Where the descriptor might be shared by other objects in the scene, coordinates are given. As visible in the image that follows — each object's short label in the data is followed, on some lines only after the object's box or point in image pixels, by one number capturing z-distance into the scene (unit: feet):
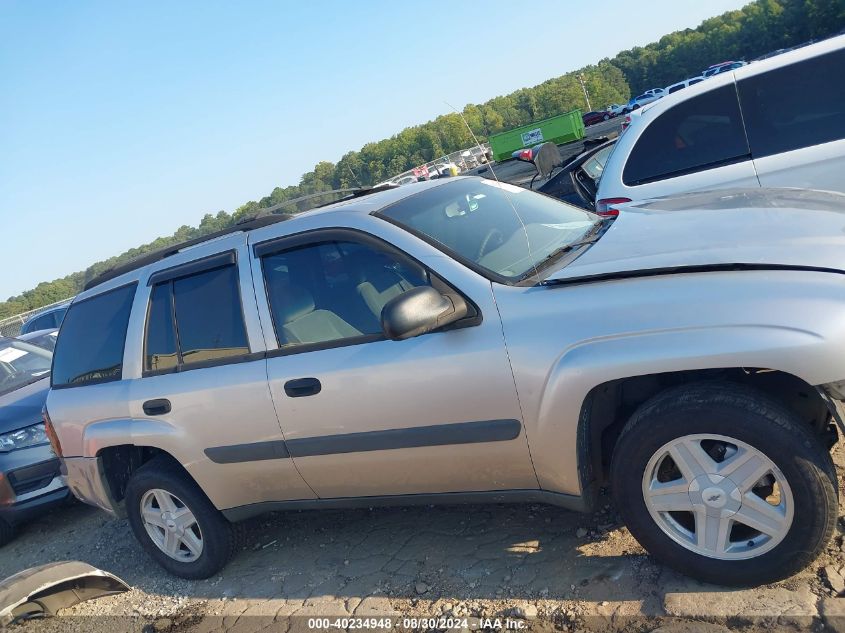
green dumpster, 107.96
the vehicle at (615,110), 183.52
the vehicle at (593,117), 180.65
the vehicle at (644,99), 166.36
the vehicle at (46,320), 55.42
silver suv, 7.82
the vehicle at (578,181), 21.17
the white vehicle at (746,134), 14.64
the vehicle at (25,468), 17.92
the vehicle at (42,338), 28.55
